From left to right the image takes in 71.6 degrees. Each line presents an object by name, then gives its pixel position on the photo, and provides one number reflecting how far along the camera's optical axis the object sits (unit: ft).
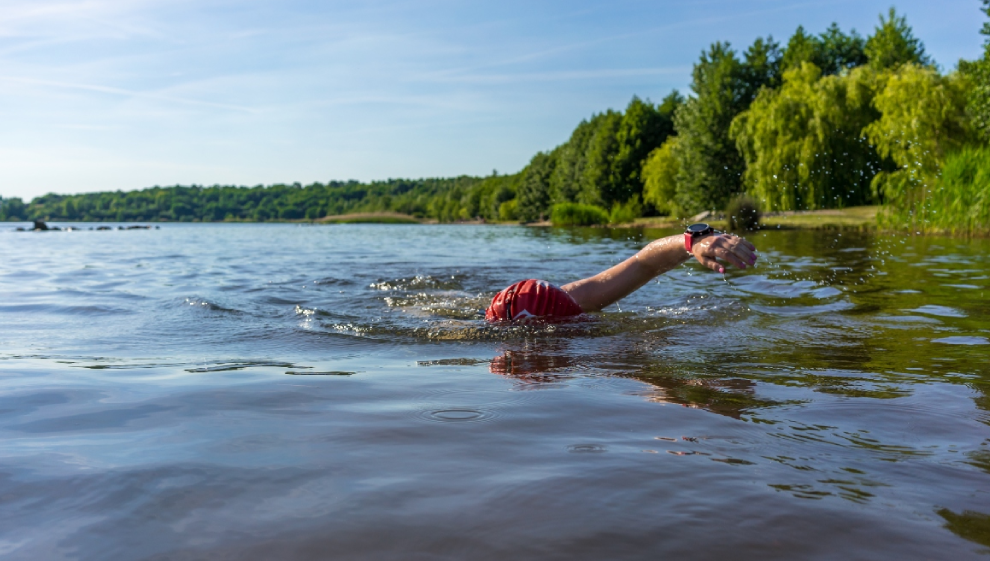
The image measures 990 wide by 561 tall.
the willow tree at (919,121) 80.31
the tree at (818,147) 100.53
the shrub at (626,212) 174.40
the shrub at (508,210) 335.38
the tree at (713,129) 150.00
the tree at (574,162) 241.35
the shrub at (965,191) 52.16
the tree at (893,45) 173.58
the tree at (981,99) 69.87
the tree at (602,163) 205.67
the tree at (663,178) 170.81
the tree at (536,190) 293.84
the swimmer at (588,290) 16.07
